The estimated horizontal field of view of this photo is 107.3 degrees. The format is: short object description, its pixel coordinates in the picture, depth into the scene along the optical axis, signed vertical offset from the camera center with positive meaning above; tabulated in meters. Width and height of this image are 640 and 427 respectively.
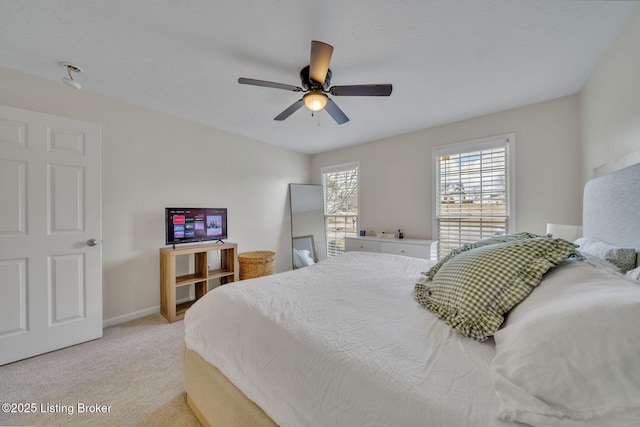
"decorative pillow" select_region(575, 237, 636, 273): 1.08 -0.21
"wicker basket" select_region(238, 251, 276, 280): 3.37 -0.77
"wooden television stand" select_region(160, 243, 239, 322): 2.74 -0.82
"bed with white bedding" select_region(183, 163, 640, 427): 1.11 -0.87
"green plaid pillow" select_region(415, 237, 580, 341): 0.93 -0.30
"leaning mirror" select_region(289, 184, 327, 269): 4.56 -0.24
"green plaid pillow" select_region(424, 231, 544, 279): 1.35 -0.20
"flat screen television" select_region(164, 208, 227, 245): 2.92 -0.16
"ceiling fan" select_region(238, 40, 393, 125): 1.63 +0.99
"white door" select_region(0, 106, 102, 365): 1.98 -0.20
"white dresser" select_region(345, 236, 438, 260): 3.18 -0.50
